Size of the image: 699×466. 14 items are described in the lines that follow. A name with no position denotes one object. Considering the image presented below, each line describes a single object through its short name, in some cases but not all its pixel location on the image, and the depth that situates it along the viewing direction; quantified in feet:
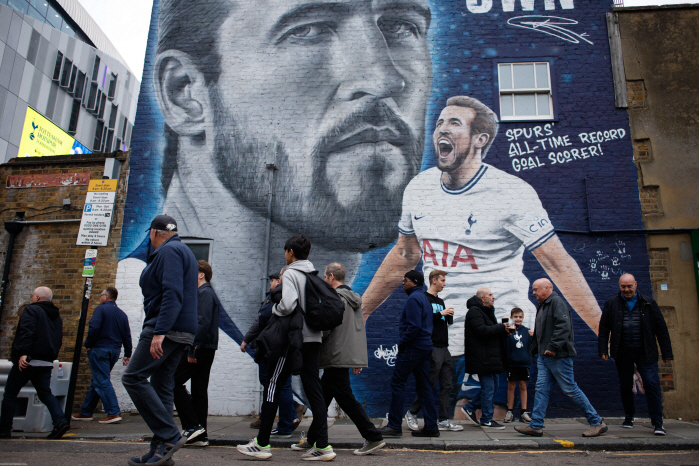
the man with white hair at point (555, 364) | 18.01
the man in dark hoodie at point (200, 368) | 16.44
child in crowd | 22.58
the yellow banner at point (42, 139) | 81.05
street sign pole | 19.59
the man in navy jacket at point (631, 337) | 19.17
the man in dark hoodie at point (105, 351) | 22.45
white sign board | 21.99
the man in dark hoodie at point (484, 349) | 20.75
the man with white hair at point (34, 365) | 18.25
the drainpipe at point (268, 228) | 26.76
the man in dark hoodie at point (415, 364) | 17.97
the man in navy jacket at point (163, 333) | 12.30
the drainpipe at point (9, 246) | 27.89
